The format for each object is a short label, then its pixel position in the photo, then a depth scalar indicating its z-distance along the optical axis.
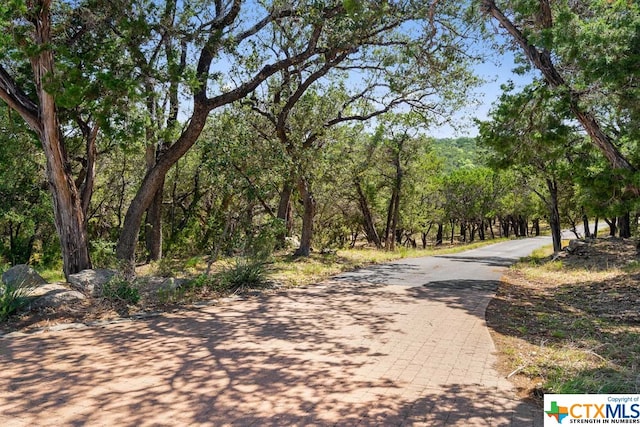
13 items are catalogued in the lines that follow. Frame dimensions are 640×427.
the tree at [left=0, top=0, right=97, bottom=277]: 6.89
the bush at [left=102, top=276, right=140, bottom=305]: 7.25
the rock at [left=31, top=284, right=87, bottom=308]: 6.63
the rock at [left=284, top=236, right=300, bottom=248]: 18.10
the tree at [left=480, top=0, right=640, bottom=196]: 6.08
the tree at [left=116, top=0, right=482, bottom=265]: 8.95
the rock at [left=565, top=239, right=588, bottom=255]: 16.73
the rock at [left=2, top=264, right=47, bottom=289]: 7.06
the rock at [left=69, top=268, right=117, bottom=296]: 7.40
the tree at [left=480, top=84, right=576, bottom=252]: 8.65
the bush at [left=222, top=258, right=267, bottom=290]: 9.28
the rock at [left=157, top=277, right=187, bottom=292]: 8.13
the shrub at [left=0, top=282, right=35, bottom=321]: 6.21
